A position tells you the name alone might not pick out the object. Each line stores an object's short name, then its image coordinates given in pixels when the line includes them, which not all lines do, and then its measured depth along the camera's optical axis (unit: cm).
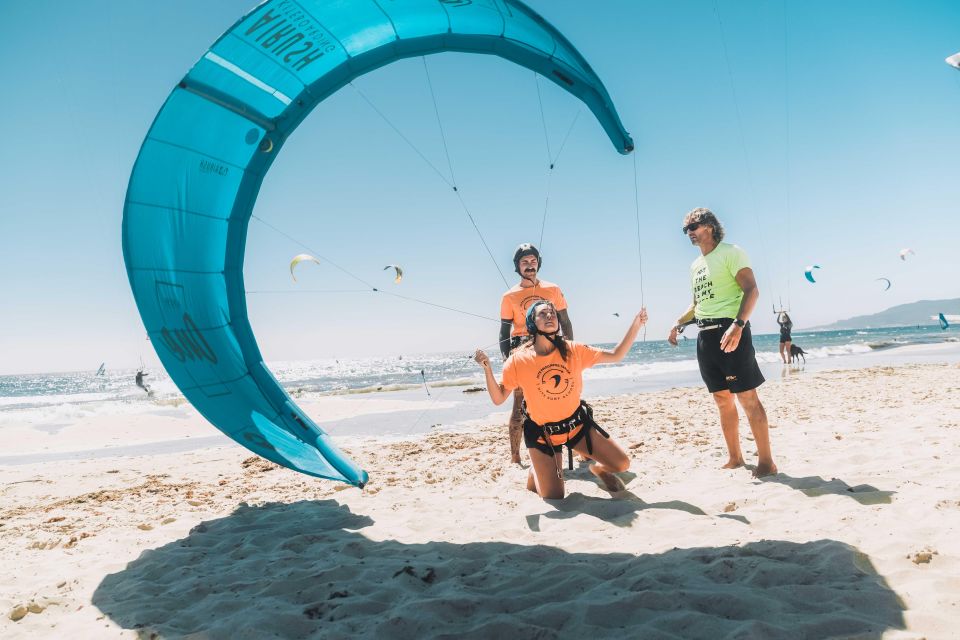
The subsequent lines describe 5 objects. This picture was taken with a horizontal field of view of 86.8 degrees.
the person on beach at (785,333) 1745
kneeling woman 390
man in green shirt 396
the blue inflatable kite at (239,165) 336
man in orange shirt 478
